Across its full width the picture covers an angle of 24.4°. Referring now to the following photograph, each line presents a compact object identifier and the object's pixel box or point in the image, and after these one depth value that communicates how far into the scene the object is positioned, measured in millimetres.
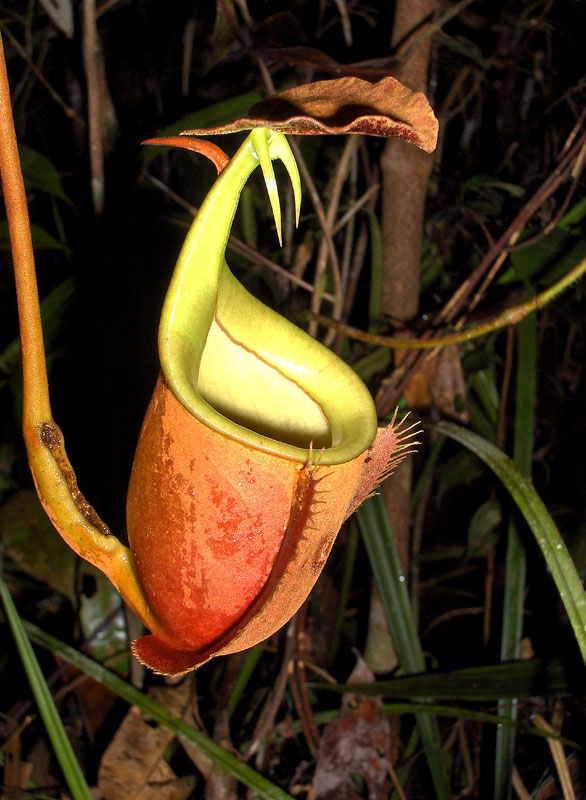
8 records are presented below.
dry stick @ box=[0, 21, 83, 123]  550
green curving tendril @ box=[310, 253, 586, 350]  443
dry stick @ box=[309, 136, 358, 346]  541
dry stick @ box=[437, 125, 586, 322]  502
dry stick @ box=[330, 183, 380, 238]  590
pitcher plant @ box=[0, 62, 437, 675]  306
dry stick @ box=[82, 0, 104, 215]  457
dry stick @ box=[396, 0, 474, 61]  470
